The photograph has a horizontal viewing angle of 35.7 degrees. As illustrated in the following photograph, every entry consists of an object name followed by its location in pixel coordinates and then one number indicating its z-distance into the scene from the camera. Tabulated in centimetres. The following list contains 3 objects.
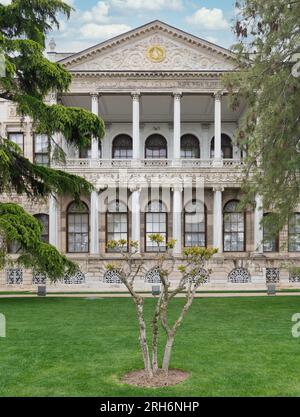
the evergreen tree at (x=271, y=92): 1450
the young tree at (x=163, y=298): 754
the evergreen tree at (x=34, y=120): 1472
